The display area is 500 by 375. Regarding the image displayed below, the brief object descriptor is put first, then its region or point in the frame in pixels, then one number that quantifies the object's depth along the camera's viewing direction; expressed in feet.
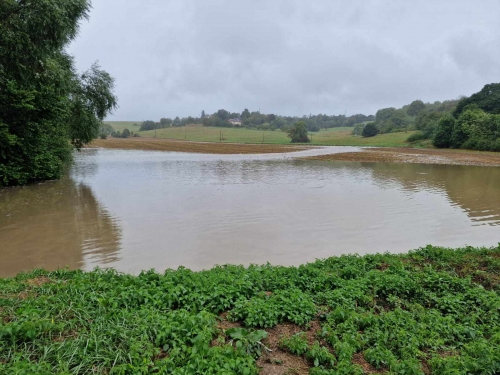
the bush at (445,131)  183.21
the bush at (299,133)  290.83
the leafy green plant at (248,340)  12.32
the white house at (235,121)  468.91
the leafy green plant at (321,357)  12.12
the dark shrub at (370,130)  294.87
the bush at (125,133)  366.43
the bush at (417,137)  218.38
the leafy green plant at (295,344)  12.64
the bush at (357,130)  340.49
